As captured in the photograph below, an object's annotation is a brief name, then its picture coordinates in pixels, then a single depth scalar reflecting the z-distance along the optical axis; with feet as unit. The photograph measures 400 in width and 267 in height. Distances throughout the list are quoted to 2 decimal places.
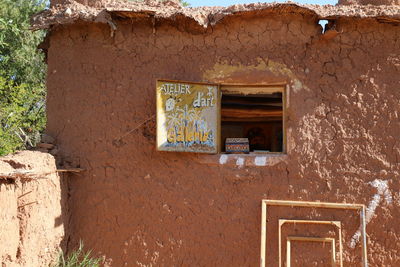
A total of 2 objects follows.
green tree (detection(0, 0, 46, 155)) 39.29
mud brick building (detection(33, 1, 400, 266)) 18.60
